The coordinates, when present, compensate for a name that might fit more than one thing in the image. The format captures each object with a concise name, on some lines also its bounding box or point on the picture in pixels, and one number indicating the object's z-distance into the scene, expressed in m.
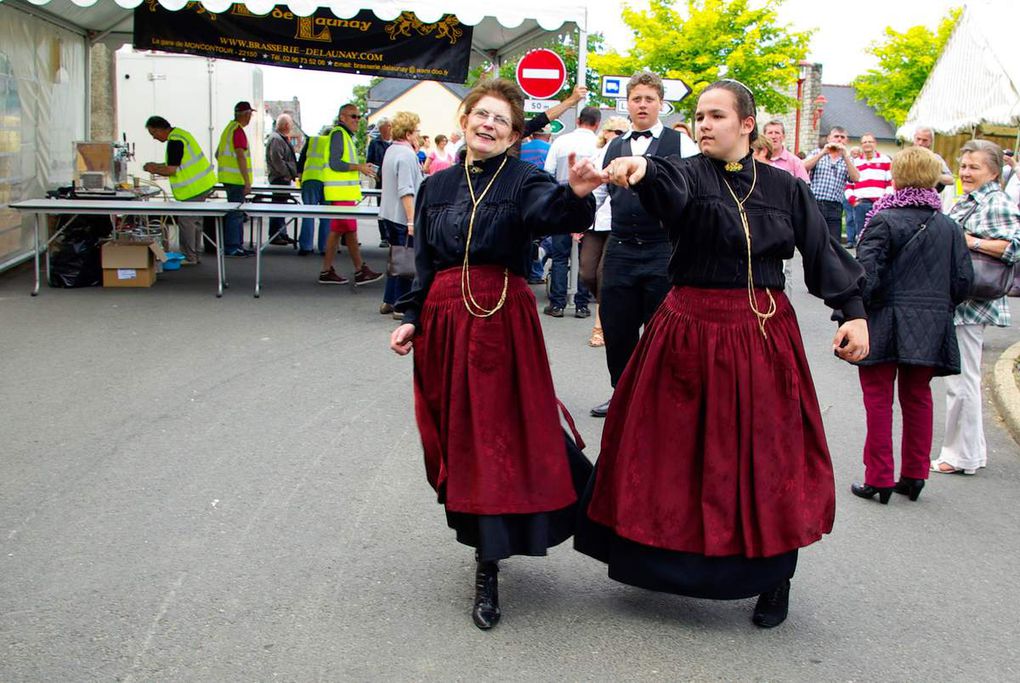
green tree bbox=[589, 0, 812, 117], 40.50
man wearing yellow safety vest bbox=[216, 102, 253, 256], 15.73
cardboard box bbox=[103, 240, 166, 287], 12.60
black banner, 15.30
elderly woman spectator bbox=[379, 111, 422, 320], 10.52
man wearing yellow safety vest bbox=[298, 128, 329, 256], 15.19
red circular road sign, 13.72
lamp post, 38.98
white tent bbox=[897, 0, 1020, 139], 17.80
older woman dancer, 4.01
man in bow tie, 6.39
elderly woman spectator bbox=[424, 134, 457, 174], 19.34
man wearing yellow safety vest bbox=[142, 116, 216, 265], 13.12
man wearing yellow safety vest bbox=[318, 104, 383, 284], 13.42
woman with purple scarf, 5.53
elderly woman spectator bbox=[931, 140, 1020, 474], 6.24
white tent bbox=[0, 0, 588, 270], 11.99
